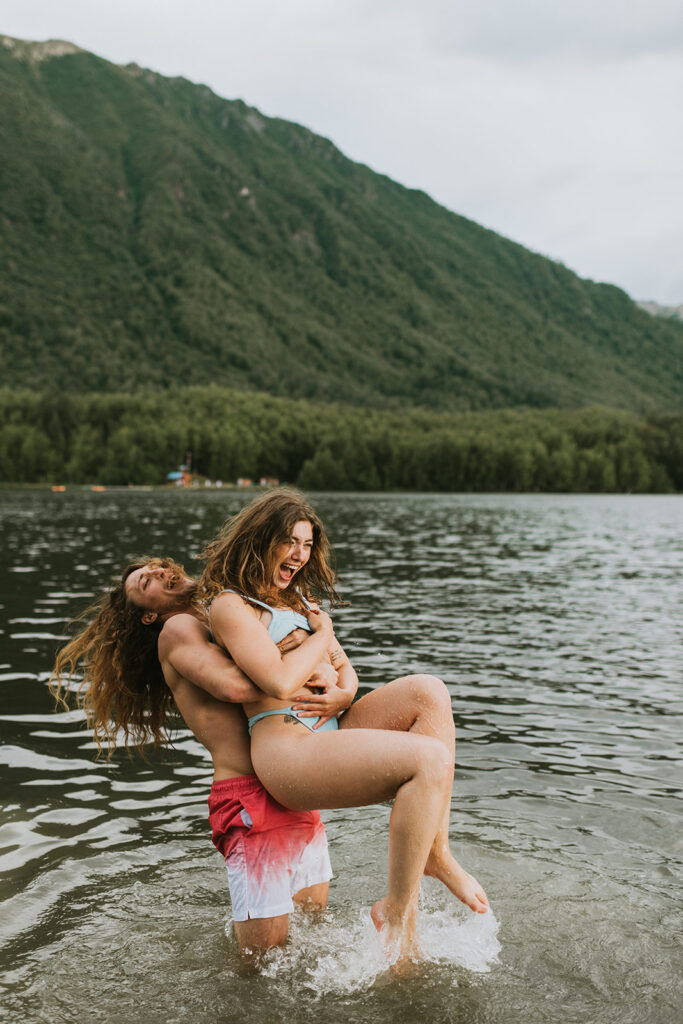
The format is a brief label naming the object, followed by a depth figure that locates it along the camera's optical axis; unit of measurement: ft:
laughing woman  15.03
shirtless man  16.14
